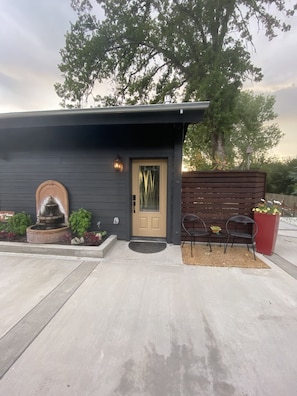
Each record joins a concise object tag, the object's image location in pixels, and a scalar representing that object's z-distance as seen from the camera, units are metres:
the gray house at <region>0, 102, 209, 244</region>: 4.20
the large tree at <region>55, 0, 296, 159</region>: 7.56
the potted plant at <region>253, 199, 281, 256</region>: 3.66
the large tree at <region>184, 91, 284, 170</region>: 11.02
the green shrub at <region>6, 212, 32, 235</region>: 4.36
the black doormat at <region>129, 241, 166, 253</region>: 3.93
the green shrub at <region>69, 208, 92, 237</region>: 4.21
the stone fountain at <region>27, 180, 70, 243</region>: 3.96
